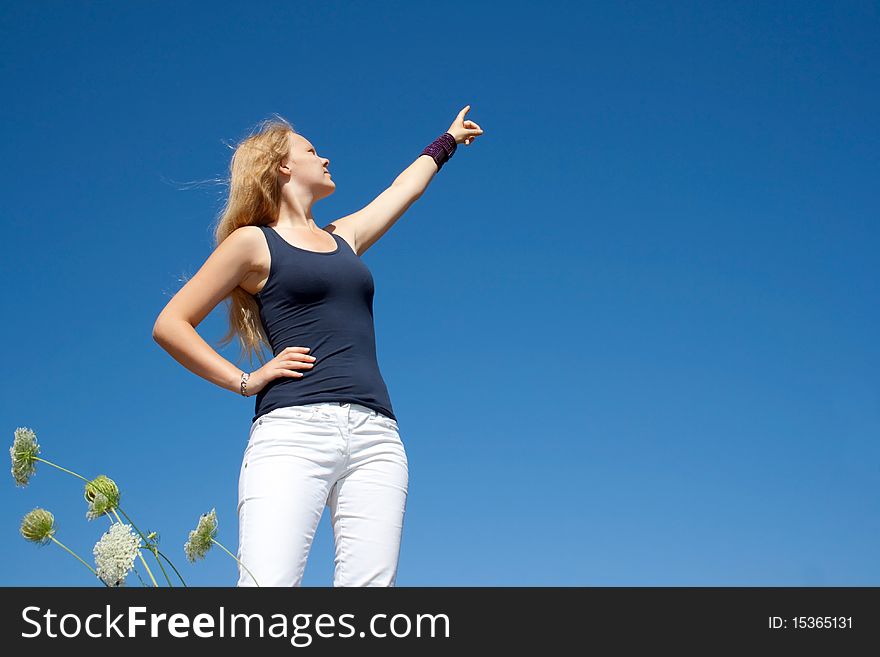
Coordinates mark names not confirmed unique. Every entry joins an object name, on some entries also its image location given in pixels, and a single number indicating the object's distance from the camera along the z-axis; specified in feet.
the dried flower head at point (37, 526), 9.11
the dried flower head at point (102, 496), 8.93
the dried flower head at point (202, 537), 9.84
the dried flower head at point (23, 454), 9.81
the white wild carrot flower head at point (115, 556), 8.15
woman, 11.13
